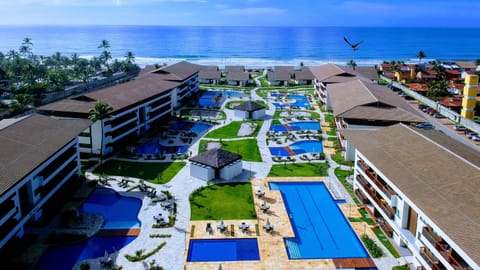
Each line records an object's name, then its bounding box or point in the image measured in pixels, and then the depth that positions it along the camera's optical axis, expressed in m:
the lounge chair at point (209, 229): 33.16
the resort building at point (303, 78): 113.81
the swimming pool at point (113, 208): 34.91
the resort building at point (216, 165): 44.09
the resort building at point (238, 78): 111.88
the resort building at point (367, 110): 52.34
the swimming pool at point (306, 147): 55.65
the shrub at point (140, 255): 29.15
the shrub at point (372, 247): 30.00
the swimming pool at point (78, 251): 28.75
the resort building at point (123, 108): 50.31
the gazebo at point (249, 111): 73.86
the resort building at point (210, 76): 114.77
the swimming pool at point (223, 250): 29.60
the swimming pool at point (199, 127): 66.01
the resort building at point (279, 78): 112.94
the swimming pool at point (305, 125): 67.75
